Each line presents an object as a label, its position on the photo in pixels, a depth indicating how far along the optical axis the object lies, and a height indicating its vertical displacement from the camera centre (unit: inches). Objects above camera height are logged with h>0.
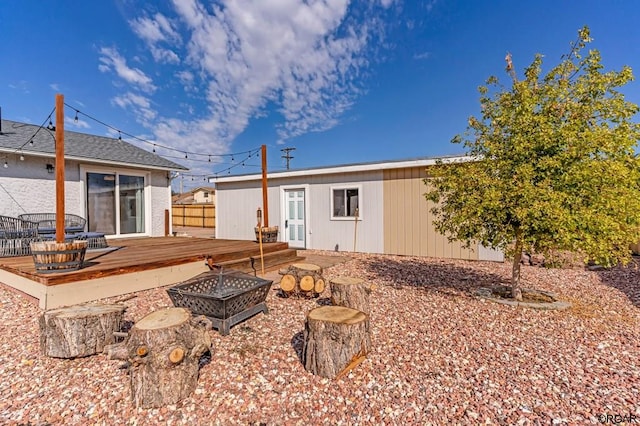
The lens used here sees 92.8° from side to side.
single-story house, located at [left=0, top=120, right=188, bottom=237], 267.6 +35.3
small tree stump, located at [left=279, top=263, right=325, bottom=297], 172.4 -38.9
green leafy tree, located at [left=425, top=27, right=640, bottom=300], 140.3 +21.2
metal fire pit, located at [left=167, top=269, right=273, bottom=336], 121.5 -35.9
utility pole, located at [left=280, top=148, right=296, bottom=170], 955.3 +188.3
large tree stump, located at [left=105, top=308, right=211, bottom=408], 78.6 -38.7
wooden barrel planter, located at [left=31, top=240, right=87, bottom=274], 149.7 -20.1
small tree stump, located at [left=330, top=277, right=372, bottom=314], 142.5 -38.4
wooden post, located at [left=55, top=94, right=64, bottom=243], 154.7 +22.0
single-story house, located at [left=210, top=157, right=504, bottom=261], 315.6 +4.4
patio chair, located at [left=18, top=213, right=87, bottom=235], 252.6 -5.3
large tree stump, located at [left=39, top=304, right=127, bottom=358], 100.6 -39.2
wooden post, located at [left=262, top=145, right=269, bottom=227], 300.1 +31.2
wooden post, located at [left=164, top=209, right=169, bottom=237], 368.5 -8.1
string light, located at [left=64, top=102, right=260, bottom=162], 284.6 +92.9
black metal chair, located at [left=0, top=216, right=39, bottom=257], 214.8 -15.2
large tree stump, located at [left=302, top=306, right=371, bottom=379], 92.4 -40.3
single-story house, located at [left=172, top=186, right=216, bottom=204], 1460.4 +86.5
